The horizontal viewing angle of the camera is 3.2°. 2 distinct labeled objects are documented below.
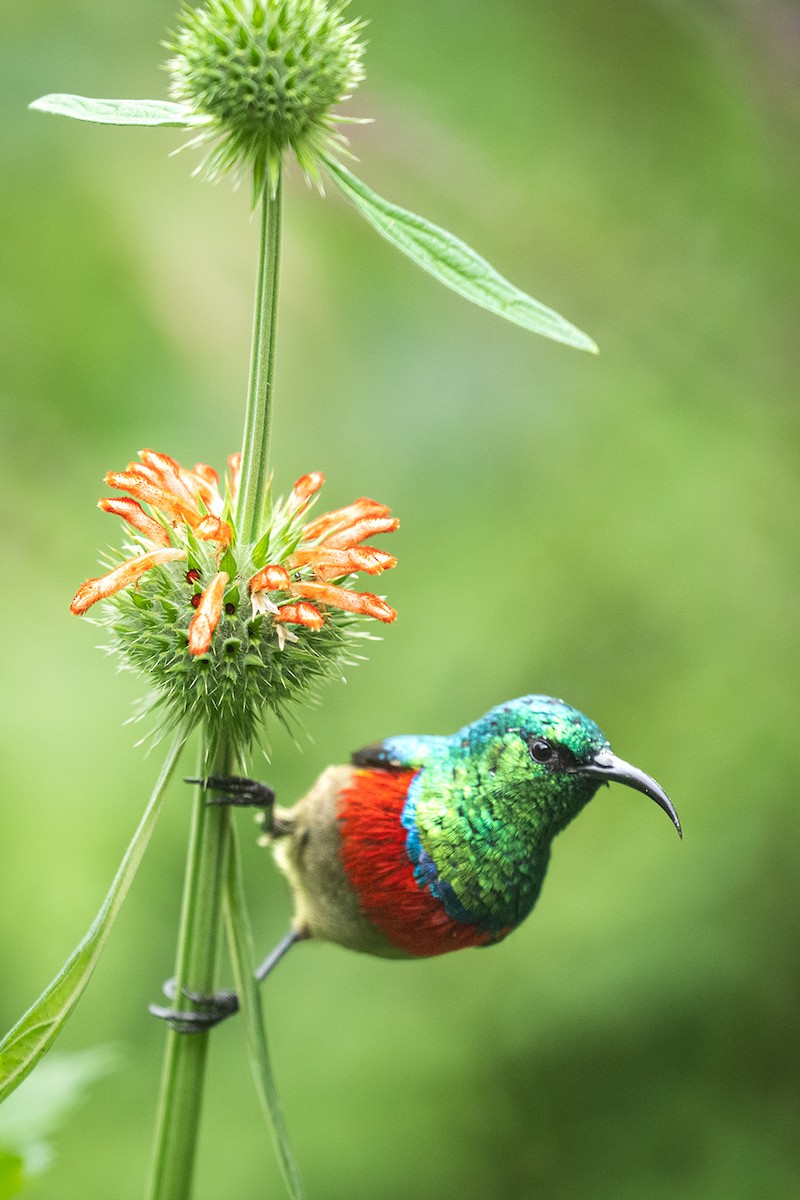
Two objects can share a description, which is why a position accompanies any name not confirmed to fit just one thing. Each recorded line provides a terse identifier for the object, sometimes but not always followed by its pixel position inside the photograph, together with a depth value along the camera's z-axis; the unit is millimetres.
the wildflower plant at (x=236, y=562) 2520
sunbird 2586
